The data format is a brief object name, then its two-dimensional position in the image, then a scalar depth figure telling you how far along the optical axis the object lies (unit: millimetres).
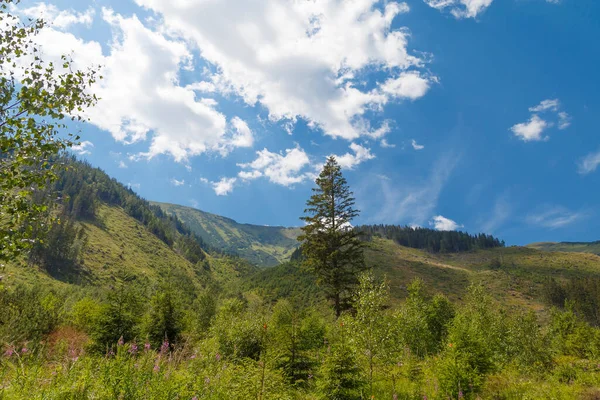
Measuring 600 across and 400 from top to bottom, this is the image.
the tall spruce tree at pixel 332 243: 27594
